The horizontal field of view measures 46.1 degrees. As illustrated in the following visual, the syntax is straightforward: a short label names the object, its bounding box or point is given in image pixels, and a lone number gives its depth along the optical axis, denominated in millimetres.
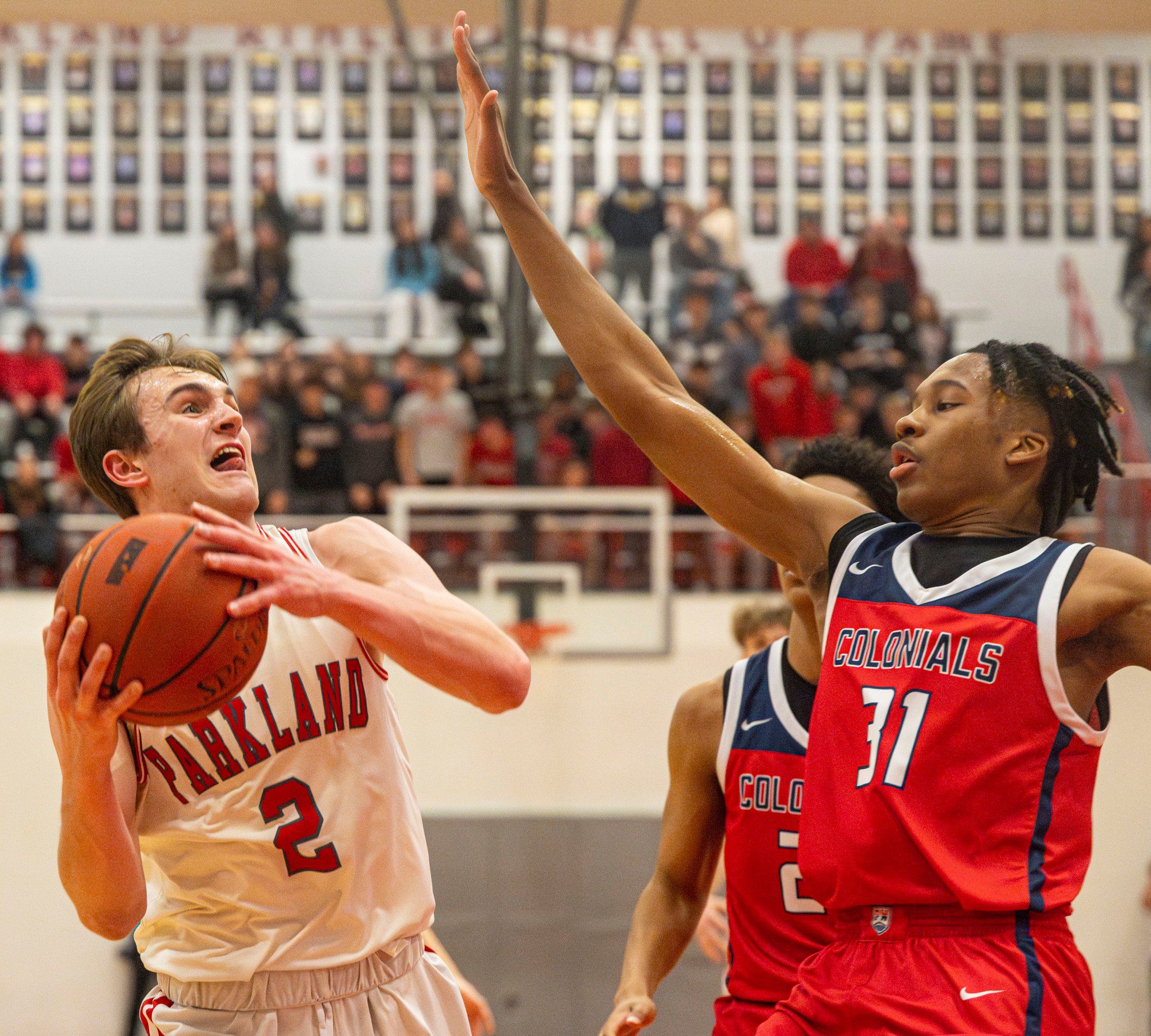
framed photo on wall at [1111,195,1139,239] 16656
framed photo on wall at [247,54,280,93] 17094
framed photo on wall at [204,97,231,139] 17062
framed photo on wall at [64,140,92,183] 16922
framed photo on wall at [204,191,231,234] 16812
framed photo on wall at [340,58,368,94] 17172
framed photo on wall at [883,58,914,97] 17062
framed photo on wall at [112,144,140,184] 17031
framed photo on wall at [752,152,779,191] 16891
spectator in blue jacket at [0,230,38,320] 15180
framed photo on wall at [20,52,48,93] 16922
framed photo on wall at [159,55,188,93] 17172
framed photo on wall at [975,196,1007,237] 16984
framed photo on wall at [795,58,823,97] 17047
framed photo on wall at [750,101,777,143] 16984
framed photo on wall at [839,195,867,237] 16719
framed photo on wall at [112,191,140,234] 16984
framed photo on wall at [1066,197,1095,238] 16875
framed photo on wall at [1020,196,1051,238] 16969
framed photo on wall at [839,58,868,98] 17031
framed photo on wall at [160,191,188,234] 16984
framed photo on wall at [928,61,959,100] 17109
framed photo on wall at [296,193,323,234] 16922
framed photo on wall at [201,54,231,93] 17141
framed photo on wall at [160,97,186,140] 17109
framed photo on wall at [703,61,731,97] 17047
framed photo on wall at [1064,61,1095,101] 17000
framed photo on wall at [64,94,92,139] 16953
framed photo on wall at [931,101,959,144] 16984
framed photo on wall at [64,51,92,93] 17016
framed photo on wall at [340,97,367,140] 17047
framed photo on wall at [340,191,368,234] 16953
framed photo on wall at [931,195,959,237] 16938
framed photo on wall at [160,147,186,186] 17000
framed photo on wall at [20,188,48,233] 16781
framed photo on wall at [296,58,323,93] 17062
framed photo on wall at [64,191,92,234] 16906
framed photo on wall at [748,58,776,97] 17078
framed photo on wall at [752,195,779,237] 16859
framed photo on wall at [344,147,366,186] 17000
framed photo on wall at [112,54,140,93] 17156
